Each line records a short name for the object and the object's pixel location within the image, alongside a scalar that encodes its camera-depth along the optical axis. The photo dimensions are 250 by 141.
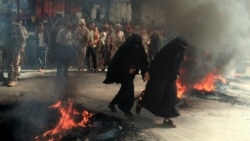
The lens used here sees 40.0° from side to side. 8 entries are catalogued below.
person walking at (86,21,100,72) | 12.85
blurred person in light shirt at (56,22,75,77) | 11.26
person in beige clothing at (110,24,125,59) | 13.70
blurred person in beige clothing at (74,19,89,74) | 12.30
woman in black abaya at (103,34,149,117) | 7.34
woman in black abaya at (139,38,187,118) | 6.89
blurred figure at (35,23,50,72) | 12.41
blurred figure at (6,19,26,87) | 9.46
